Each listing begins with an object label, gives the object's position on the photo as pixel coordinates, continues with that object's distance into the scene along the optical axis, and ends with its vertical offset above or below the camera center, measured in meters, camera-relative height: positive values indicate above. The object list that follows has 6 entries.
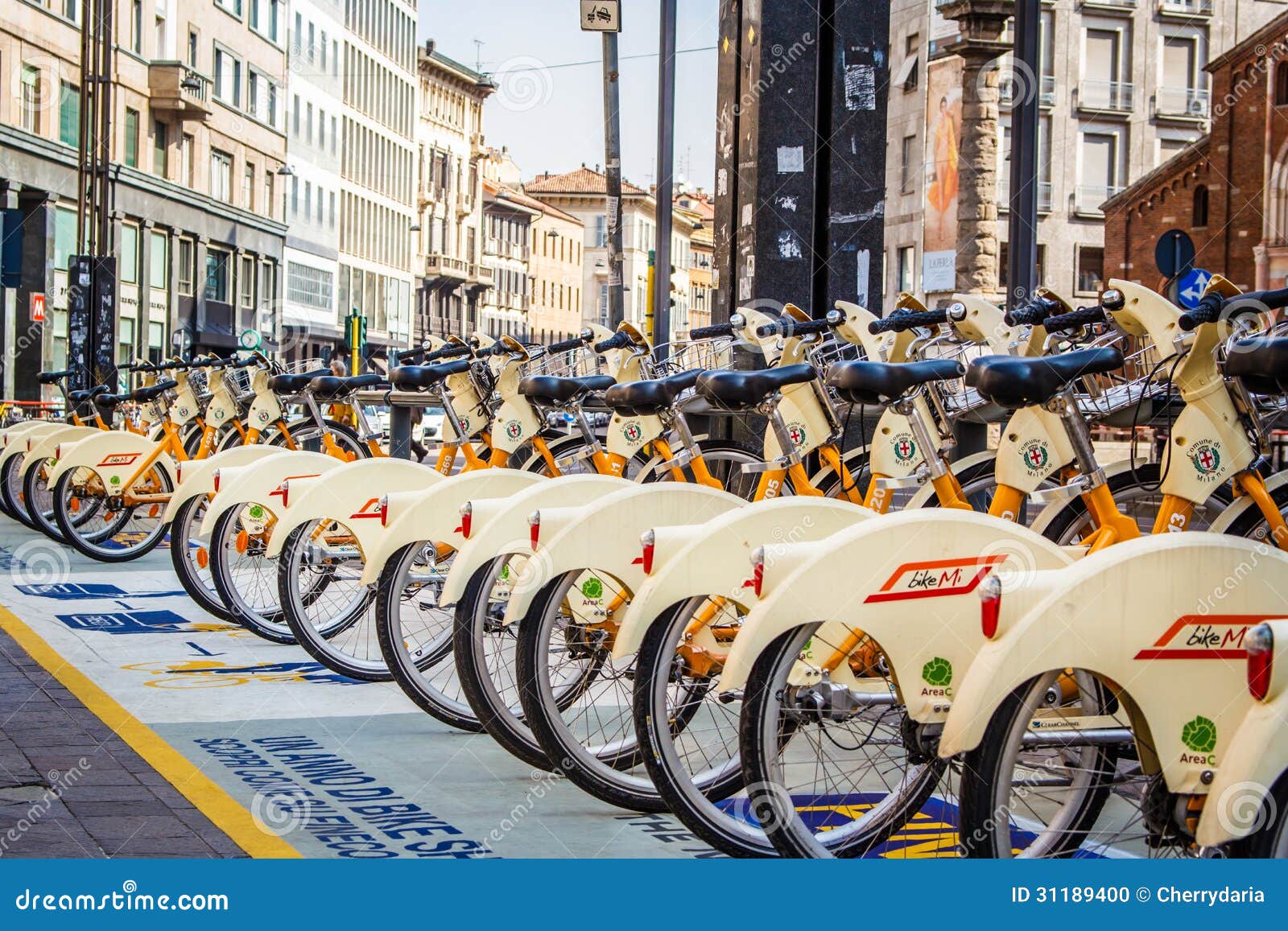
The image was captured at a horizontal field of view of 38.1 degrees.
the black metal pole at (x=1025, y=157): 9.99 +1.74
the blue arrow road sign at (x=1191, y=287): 14.37 +1.41
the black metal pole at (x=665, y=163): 16.61 +2.74
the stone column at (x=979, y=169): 40.38 +6.49
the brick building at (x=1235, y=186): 42.69 +6.92
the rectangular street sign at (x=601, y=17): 16.89 +4.04
